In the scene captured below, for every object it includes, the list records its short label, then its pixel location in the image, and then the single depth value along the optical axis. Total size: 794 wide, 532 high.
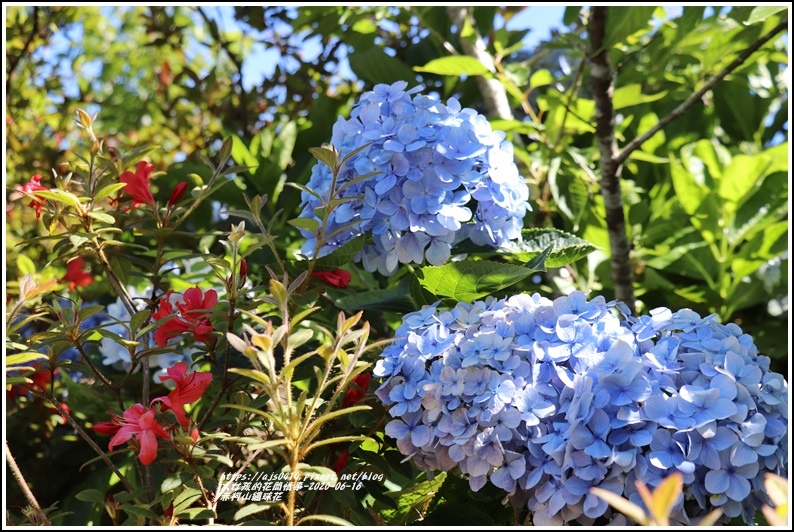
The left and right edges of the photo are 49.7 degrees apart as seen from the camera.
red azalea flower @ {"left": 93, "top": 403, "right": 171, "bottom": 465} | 1.05
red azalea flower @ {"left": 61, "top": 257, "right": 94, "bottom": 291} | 1.77
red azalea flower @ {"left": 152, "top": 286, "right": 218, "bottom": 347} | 1.23
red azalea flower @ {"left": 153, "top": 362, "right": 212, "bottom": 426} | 1.13
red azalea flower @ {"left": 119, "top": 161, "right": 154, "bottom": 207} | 1.38
